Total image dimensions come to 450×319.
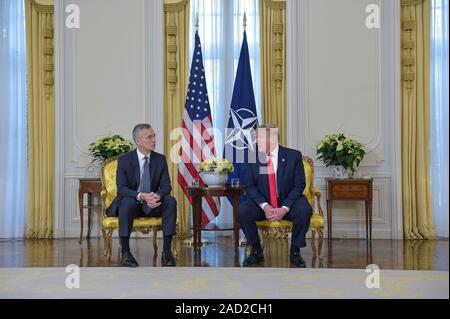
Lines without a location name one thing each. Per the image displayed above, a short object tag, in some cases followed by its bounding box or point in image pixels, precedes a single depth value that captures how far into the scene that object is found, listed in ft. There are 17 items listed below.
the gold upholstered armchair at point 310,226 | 17.31
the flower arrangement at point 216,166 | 19.43
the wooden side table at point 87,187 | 22.07
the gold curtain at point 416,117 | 23.22
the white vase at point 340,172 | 22.18
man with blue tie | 16.74
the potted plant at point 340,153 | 21.86
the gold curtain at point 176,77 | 24.09
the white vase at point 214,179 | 19.42
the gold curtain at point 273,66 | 24.00
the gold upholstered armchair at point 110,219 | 17.42
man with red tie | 16.94
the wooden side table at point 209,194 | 19.10
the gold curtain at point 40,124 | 24.13
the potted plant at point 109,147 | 22.03
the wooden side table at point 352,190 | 21.63
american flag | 23.13
